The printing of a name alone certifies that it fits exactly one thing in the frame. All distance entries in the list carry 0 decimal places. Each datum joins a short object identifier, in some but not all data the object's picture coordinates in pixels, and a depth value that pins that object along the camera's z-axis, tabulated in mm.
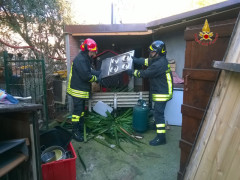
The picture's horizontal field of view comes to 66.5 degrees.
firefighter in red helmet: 3975
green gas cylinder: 4410
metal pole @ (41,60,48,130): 3861
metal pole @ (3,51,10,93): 3470
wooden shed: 2115
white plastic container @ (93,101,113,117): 5004
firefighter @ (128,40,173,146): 3889
